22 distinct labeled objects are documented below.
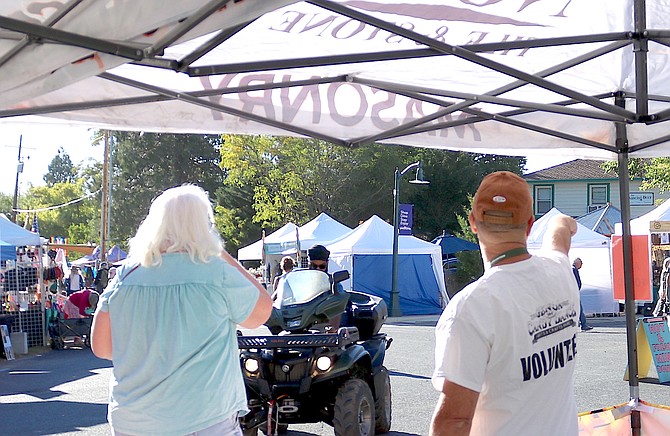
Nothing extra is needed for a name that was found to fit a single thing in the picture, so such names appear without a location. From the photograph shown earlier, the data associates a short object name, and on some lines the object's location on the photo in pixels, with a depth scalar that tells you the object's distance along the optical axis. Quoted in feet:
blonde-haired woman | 11.39
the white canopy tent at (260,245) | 100.63
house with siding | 170.71
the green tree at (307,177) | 152.15
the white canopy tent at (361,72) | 9.37
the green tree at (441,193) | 174.70
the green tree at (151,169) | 206.08
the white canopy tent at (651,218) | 79.95
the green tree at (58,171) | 522.47
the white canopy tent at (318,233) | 96.68
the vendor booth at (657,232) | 77.97
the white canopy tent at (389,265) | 93.09
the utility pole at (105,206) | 136.05
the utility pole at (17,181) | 180.86
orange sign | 21.70
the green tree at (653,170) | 93.02
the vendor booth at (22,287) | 60.75
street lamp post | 89.15
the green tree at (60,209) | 349.61
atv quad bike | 25.46
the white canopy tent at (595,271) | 89.92
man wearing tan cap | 8.57
